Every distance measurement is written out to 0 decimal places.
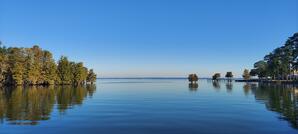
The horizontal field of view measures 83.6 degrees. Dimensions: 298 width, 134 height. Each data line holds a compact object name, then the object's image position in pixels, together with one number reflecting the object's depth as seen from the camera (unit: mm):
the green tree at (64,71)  70555
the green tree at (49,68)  64387
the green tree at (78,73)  74215
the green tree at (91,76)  89457
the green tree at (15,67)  56085
